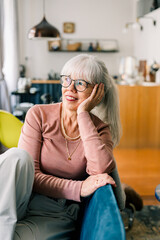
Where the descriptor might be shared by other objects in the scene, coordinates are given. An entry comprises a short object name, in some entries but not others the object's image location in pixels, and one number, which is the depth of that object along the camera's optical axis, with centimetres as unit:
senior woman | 112
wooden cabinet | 378
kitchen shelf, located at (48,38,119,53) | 636
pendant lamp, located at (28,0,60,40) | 389
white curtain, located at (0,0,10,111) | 481
